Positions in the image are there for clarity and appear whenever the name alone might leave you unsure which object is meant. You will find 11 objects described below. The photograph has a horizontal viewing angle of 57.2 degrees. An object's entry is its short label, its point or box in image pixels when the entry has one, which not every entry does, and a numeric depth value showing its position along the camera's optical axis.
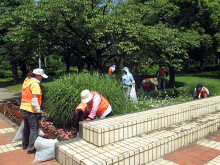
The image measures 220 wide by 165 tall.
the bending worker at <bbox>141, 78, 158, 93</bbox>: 10.41
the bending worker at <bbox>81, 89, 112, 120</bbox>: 3.97
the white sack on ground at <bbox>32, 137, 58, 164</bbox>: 3.61
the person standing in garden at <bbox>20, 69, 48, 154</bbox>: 3.92
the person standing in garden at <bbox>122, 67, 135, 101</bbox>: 7.90
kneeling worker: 7.74
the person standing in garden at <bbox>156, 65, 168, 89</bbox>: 12.45
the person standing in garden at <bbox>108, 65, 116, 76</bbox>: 9.42
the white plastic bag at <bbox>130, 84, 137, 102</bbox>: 7.56
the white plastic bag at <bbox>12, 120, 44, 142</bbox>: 4.40
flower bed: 4.59
